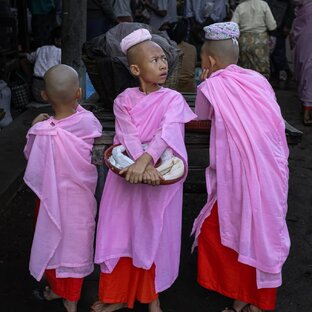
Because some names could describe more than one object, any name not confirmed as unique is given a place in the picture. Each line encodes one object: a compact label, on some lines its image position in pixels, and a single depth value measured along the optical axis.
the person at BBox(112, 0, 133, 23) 7.18
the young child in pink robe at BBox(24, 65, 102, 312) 2.42
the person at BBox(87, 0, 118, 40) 6.79
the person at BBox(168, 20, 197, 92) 5.23
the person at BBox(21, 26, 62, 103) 6.73
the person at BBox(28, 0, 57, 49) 7.96
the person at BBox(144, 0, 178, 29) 8.83
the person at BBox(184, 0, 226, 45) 8.89
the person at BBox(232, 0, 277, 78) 7.43
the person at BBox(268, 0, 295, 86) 8.42
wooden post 4.28
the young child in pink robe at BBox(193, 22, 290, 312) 2.43
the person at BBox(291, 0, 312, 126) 6.31
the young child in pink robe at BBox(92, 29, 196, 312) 2.39
